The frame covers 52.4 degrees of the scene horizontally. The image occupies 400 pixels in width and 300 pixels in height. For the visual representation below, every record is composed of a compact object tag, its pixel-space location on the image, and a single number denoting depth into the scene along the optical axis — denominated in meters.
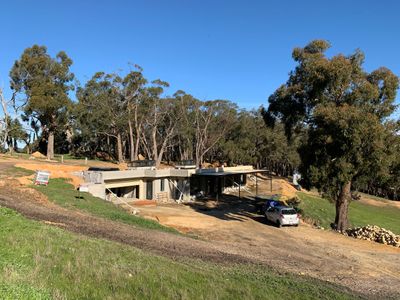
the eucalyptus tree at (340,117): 25.97
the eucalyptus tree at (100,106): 67.19
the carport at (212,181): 46.56
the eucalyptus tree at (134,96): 67.19
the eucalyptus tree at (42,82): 61.38
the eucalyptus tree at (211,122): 77.38
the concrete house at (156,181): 36.72
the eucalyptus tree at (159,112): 69.25
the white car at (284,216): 29.89
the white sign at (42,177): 27.82
